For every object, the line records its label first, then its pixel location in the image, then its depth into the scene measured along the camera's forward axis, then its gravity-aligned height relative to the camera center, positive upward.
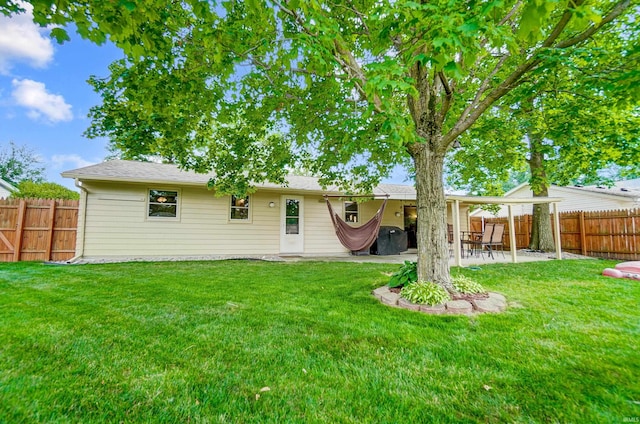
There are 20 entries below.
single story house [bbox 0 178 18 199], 15.60 +2.23
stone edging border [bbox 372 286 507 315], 3.00 -0.86
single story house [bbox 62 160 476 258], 7.11 +0.42
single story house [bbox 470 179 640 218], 11.92 +1.83
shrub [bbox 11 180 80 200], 11.96 +1.70
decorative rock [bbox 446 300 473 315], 2.99 -0.85
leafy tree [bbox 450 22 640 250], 3.03 +1.96
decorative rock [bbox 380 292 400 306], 3.31 -0.86
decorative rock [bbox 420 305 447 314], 3.00 -0.87
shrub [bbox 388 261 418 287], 3.72 -0.63
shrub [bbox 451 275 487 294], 3.55 -0.73
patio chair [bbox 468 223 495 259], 7.43 -0.08
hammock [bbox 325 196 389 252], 6.17 -0.06
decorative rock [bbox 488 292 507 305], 3.35 -0.83
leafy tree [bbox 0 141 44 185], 21.89 +5.25
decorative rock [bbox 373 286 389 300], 3.62 -0.85
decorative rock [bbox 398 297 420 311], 3.11 -0.87
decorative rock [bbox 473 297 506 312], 3.04 -0.85
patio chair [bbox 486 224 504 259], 7.36 -0.07
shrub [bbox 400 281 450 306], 3.13 -0.75
